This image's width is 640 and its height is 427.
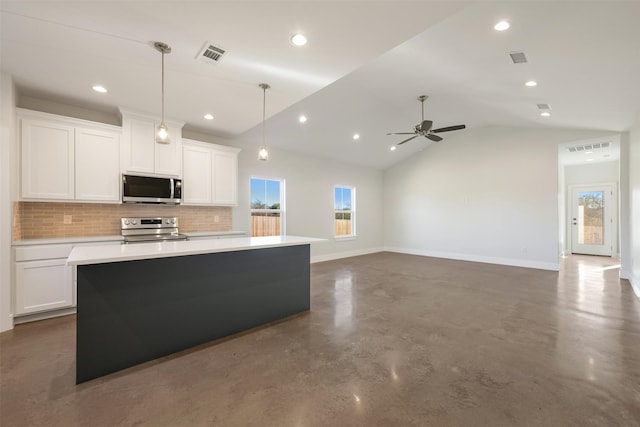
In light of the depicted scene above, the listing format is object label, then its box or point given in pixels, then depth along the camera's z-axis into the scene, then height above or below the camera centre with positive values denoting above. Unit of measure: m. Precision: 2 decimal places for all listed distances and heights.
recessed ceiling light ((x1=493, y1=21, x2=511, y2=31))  2.58 +1.80
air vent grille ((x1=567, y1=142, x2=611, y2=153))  5.93 +1.51
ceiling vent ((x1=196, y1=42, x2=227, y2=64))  2.48 +1.50
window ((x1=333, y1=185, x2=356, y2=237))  7.94 +0.08
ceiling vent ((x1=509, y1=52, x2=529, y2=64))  3.07 +1.79
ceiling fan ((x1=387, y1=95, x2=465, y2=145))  4.93 +1.56
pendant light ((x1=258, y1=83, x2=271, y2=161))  3.26 +1.48
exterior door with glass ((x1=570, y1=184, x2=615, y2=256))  7.95 -0.17
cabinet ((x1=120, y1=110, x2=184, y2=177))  3.90 +0.96
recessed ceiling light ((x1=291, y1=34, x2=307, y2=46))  2.32 +1.49
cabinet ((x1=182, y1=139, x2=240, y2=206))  4.53 +0.67
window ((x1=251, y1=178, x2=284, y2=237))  6.02 +0.13
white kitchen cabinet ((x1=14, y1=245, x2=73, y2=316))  3.09 -0.79
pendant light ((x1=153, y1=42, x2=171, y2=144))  2.49 +0.81
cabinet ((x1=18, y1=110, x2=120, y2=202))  3.29 +0.69
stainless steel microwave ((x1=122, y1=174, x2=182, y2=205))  3.90 +0.34
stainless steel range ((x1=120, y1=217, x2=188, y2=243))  4.04 -0.27
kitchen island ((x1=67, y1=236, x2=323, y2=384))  2.16 -0.78
